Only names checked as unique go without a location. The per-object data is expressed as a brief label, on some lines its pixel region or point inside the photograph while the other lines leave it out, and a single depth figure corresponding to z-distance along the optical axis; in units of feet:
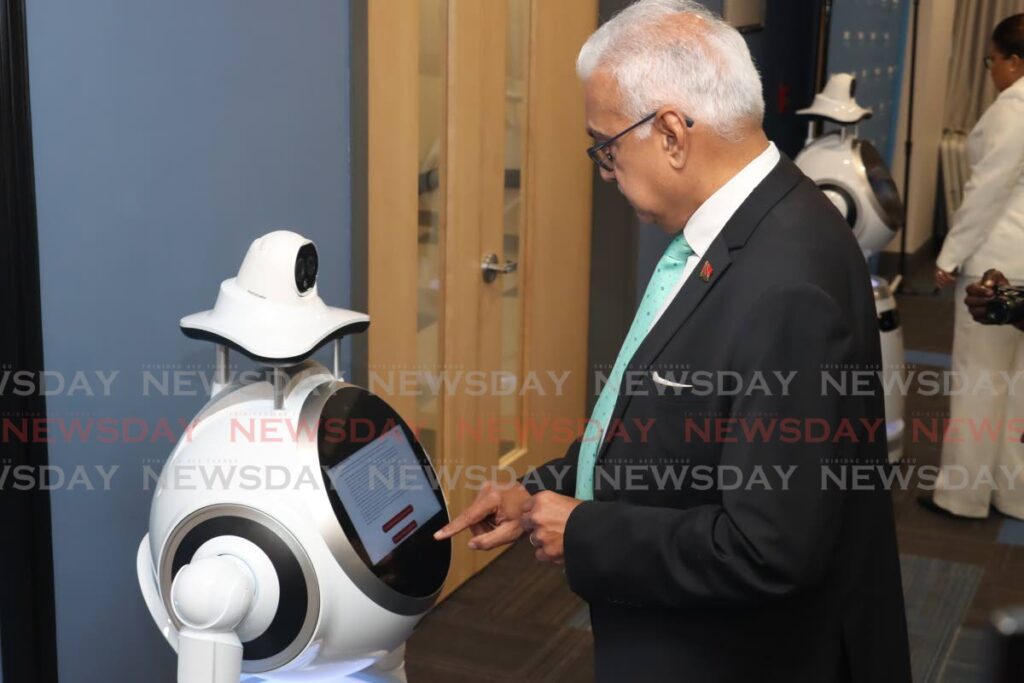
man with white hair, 4.45
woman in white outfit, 12.84
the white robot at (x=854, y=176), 13.58
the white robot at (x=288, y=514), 4.65
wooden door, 9.11
